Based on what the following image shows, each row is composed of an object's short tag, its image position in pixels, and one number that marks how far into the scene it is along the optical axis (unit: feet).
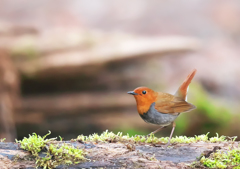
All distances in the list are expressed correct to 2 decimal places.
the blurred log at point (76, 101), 54.39
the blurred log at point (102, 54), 52.26
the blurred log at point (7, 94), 49.21
